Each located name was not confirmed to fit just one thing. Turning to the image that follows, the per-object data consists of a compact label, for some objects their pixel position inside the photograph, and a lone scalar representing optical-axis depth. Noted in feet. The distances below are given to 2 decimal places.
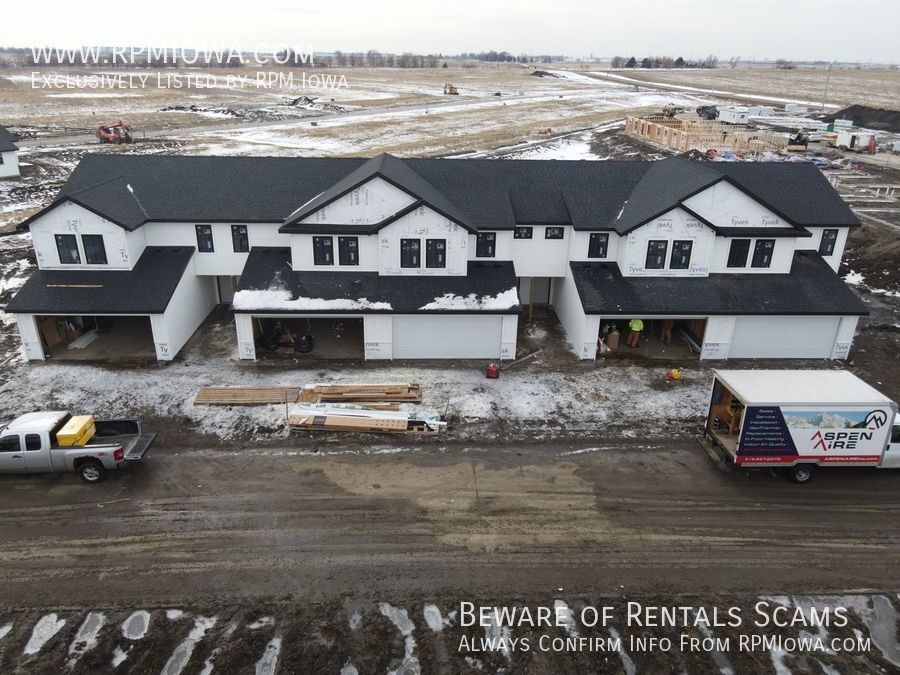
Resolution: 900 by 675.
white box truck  64.13
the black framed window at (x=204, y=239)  101.14
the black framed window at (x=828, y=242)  104.17
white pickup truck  65.36
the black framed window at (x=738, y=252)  98.53
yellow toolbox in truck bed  65.67
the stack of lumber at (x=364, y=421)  76.23
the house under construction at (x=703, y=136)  242.37
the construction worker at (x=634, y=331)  95.96
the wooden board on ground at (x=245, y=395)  81.87
